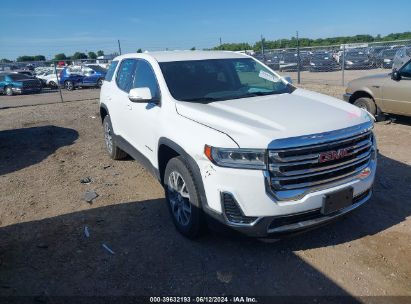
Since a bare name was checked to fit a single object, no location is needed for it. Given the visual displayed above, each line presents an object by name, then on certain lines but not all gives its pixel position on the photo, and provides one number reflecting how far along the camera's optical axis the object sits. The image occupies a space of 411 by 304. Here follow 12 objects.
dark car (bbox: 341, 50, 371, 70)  20.14
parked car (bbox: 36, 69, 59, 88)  27.28
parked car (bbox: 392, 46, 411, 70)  13.29
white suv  2.93
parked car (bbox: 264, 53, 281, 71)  21.52
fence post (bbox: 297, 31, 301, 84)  16.73
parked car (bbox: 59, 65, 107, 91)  23.31
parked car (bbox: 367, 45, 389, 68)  17.36
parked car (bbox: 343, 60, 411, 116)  7.20
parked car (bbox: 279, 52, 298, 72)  21.43
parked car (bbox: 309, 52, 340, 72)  20.25
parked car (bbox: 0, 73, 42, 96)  23.02
